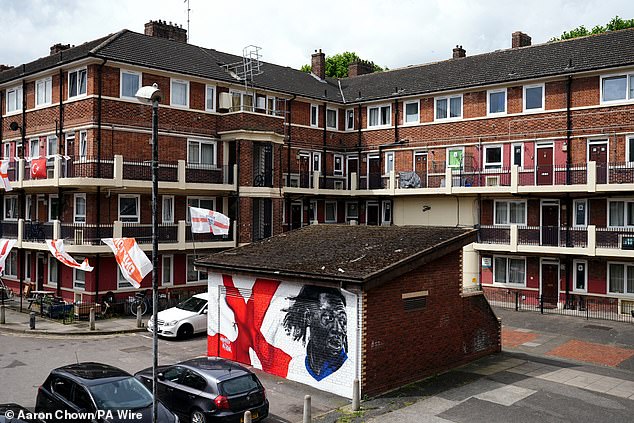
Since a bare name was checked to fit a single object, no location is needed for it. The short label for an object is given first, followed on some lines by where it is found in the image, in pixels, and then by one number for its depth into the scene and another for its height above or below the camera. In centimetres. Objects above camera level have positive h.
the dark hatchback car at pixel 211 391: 1259 -388
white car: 2197 -399
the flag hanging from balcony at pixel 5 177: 2705 +152
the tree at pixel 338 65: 5638 +1384
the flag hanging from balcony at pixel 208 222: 2495 -44
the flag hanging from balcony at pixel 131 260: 2227 -180
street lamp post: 1030 +39
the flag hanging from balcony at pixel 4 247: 2506 -153
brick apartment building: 2712 +281
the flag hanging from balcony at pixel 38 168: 2727 +195
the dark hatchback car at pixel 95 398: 1157 -373
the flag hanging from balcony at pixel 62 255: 2373 -173
